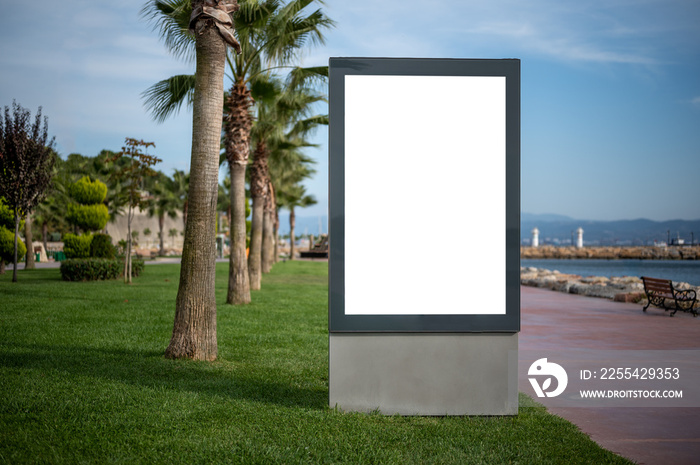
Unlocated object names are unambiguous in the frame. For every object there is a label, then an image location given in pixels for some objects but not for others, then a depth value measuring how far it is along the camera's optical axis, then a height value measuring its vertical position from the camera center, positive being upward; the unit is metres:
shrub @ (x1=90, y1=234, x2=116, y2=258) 22.48 -0.17
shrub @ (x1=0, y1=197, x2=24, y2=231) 22.20 +1.03
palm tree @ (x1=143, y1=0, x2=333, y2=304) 11.56 +4.26
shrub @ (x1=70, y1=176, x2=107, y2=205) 23.34 +2.13
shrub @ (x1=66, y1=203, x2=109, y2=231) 23.31 +1.10
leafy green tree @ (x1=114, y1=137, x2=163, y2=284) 20.11 +2.83
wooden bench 12.71 -1.18
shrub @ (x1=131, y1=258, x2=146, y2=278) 23.16 -0.99
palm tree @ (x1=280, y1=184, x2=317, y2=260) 49.25 +4.13
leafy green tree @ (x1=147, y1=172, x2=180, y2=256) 62.84 +5.27
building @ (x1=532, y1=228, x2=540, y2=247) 149.38 +2.07
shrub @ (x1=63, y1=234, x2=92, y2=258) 22.59 -0.14
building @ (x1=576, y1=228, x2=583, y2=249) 151.12 +1.82
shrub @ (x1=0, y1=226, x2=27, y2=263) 22.12 -0.07
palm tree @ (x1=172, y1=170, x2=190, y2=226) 65.06 +6.64
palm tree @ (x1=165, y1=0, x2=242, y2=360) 7.23 +0.52
